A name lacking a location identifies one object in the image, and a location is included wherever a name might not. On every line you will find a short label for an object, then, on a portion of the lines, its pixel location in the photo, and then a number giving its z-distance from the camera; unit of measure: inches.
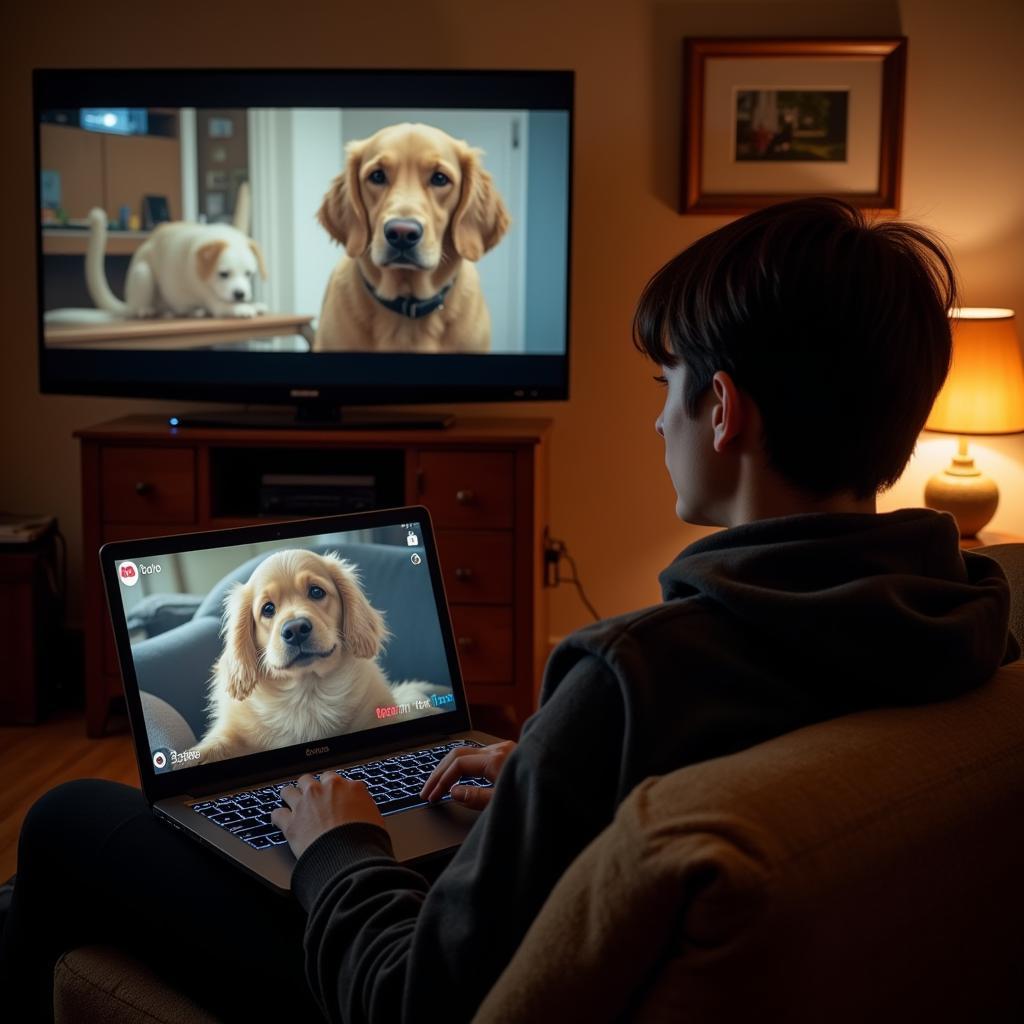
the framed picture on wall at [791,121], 133.3
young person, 31.9
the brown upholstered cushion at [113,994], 43.5
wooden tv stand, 124.0
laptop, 53.5
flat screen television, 126.9
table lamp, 124.4
